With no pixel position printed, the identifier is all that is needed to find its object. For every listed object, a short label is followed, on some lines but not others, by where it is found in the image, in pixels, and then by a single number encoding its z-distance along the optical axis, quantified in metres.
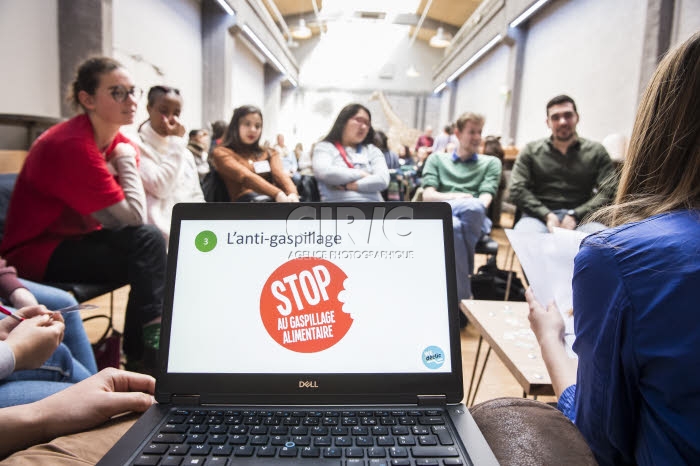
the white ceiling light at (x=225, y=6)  6.56
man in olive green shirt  2.89
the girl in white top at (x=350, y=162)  2.78
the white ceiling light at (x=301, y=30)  11.90
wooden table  1.03
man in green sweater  2.69
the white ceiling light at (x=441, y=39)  11.64
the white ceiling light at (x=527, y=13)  6.36
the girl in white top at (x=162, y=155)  2.05
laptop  0.56
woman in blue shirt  0.51
